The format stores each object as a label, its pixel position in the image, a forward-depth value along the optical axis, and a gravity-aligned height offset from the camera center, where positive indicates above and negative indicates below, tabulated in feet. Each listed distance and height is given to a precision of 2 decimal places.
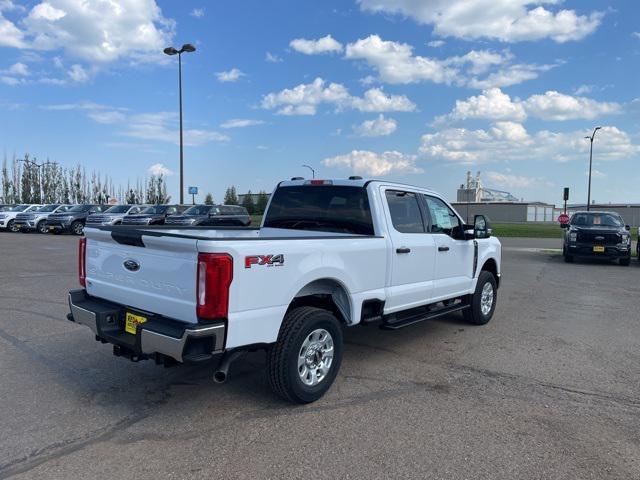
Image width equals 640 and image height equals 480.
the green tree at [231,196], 250.57 +4.49
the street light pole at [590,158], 136.46 +15.43
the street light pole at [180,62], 92.22 +26.70
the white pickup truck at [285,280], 11.74 -2.06
